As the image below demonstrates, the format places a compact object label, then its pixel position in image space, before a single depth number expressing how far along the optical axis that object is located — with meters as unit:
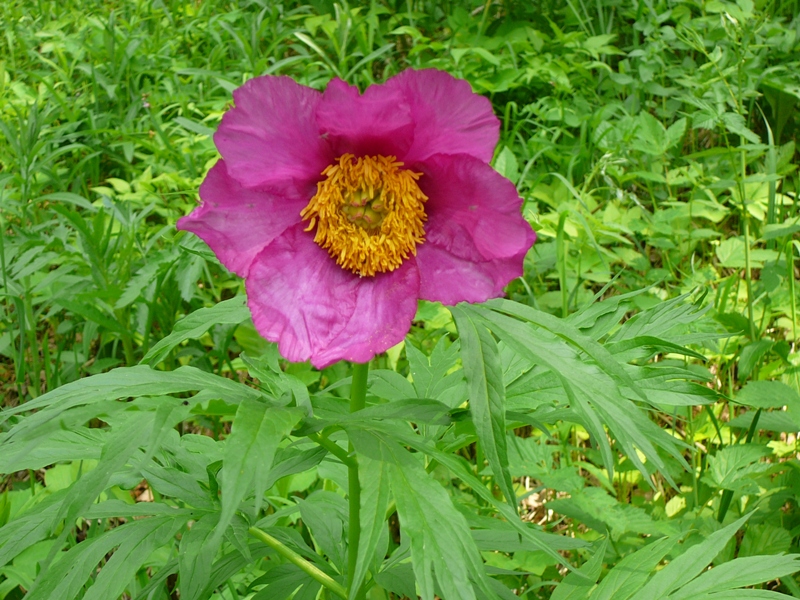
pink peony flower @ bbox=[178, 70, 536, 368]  0.35
